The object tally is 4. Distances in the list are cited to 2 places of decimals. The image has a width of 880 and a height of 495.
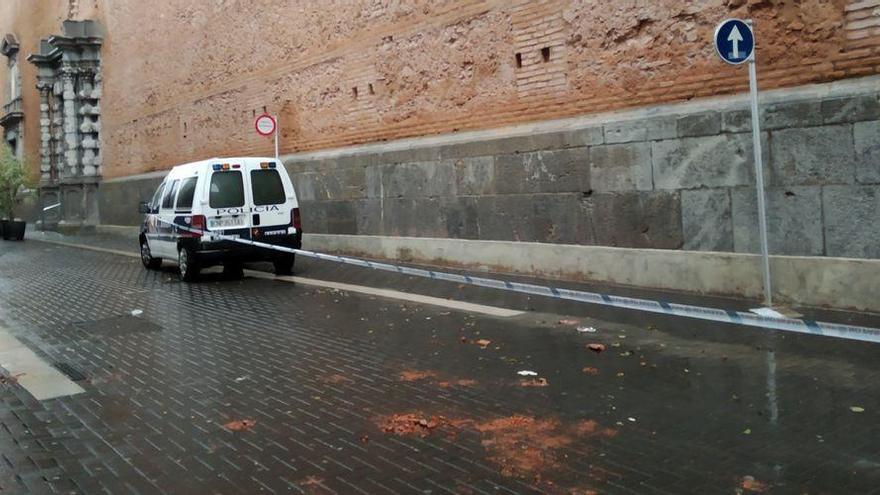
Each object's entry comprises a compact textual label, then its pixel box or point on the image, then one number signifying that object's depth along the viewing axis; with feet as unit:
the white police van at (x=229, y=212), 38.50
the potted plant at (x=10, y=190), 91.48
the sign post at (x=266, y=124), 55.01
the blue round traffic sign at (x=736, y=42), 24.70
